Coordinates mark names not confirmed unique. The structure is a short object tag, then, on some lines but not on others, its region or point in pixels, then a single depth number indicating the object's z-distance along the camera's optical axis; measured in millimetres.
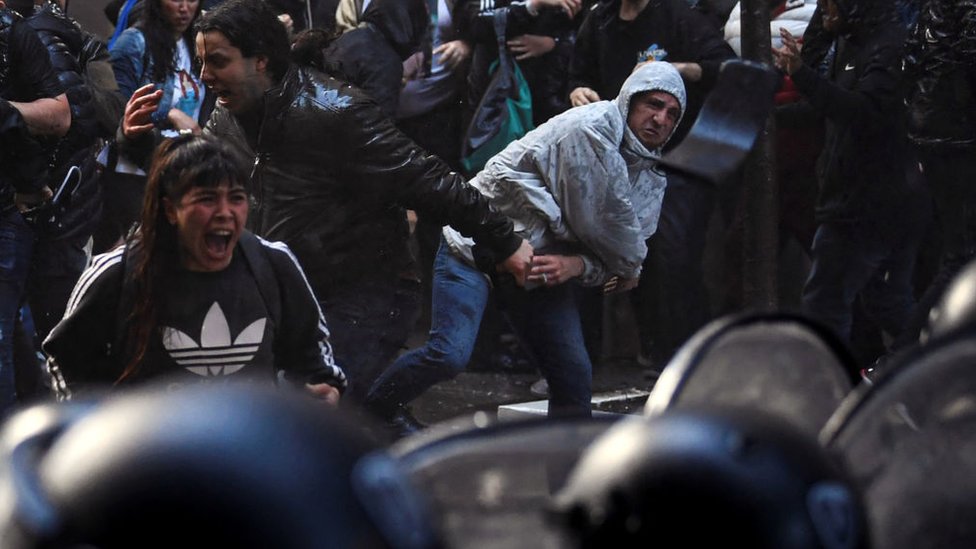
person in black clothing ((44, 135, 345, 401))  4262
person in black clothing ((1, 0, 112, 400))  6805
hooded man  6633
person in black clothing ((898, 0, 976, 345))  7500
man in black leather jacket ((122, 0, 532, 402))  5680
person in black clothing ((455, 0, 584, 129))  8438
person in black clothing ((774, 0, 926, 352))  7977
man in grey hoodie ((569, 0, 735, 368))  8102
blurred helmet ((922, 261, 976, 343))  2131
